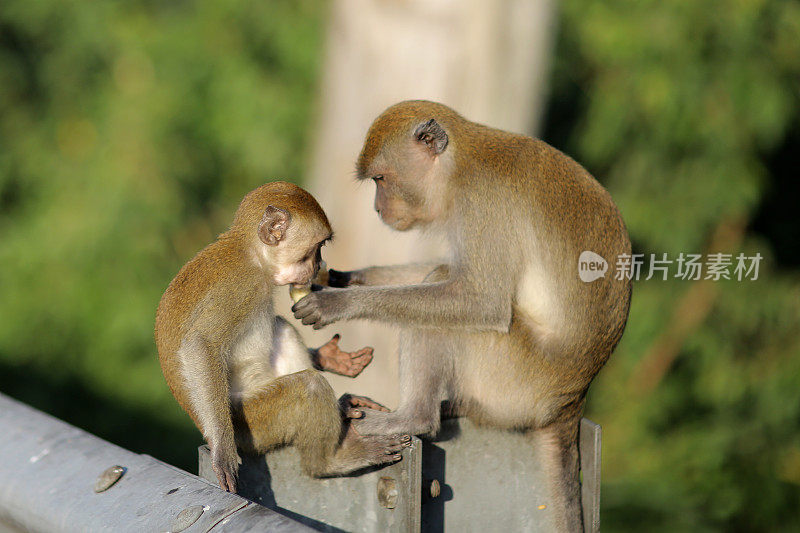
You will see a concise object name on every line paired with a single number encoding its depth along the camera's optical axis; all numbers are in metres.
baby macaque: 4.72
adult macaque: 6.01
